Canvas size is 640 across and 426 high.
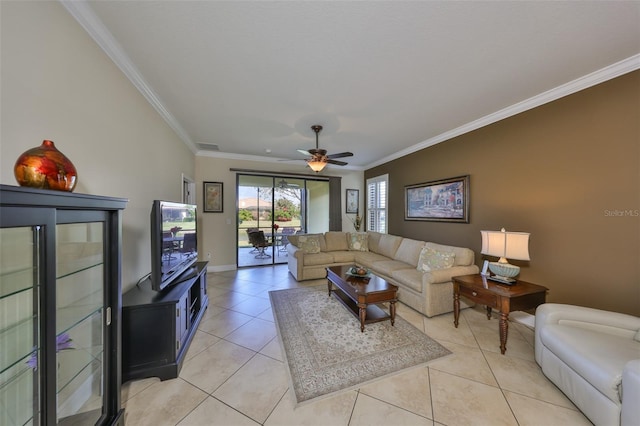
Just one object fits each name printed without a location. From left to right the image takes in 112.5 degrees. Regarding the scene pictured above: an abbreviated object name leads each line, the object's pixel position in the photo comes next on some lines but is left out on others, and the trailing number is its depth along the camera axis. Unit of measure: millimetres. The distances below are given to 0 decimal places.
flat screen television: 1907
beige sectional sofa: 2805
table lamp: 2279
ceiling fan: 3105
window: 5488
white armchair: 1229
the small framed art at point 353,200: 6227
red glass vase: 844
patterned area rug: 1768
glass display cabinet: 777
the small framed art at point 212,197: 4812
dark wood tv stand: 1704
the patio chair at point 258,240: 5263
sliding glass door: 5292
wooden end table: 2086
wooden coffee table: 2439
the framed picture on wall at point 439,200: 3434
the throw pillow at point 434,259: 2975
